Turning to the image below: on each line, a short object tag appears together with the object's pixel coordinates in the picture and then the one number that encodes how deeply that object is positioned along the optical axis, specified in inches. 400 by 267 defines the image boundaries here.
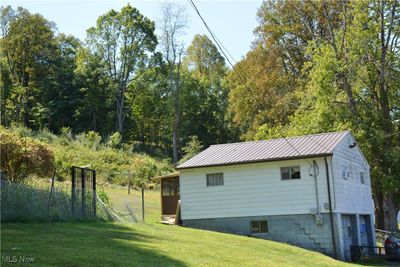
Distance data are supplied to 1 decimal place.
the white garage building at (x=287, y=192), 952.9
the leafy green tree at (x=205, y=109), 2603.3
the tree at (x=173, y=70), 2405.3
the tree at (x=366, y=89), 1307.8
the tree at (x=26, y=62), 2320.4
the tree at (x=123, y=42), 2452.0
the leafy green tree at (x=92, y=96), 2397.9
